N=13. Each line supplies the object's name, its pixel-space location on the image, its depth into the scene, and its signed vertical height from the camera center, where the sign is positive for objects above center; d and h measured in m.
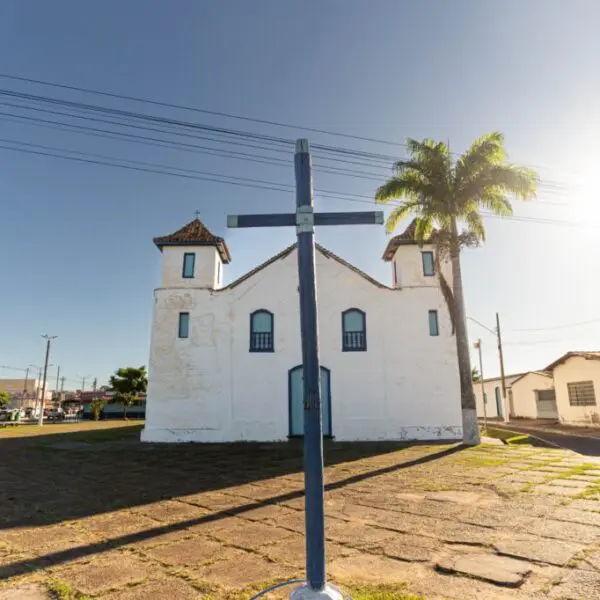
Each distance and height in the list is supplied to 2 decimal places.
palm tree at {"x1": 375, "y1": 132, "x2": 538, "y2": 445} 14.45 +6.90
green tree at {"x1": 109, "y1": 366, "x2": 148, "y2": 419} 42.15 +1.32
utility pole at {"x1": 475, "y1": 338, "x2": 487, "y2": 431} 33.89 +3.80
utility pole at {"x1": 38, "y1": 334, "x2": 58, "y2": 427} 31.00 +2.80
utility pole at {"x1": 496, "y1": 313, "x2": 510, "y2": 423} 29.38 +1.82
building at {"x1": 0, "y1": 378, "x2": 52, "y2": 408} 71.69 +1.19
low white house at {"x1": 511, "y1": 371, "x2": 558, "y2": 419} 32.81 -0.15
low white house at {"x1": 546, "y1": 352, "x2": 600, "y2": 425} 25.19 +0.45
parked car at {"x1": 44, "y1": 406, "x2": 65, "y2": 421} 43.69 -1.86
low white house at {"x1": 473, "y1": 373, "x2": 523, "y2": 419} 39.85 -0.16
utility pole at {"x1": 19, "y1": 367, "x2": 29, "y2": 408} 70.04 +1.71
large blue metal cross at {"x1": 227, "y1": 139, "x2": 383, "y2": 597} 2.99 +0.53
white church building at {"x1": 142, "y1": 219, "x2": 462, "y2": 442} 16.30 +1.60
